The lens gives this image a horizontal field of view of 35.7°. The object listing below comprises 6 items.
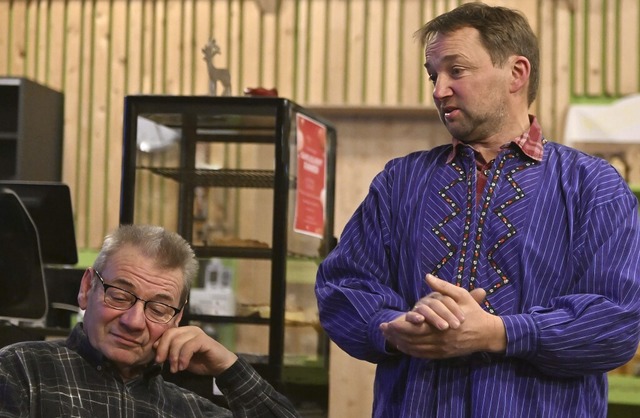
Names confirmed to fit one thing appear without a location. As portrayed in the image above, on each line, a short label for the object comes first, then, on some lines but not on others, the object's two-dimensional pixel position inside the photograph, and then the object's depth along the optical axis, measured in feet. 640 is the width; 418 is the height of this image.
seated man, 6.67
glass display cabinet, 13.23
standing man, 5.82
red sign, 13.70
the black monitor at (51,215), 12.30
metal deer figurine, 14.70
